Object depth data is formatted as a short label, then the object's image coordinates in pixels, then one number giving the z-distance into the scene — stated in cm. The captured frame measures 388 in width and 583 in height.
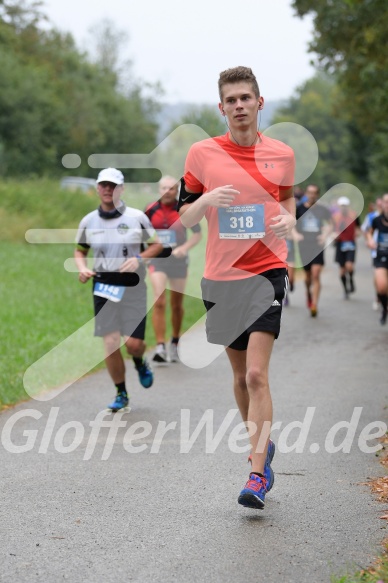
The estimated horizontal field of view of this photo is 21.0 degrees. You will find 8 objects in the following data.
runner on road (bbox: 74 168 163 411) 892
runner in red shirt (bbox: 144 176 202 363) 1191
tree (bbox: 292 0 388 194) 2344
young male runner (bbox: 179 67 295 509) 584
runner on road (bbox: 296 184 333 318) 1839
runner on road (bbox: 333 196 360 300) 2122
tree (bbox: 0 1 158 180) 5763
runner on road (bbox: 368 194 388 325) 1582
